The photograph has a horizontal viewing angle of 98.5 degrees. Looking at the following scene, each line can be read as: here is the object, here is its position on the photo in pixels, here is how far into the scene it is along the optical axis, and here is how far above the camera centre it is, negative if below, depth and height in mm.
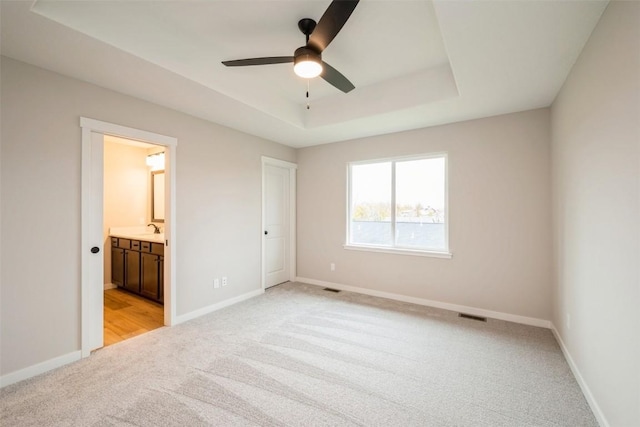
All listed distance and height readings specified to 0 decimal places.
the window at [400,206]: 3787 +113
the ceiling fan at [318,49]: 1517 +1112
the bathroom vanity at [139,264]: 3676 -740
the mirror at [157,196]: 4844 +302
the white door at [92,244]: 2436 -283
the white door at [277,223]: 4555 -178
